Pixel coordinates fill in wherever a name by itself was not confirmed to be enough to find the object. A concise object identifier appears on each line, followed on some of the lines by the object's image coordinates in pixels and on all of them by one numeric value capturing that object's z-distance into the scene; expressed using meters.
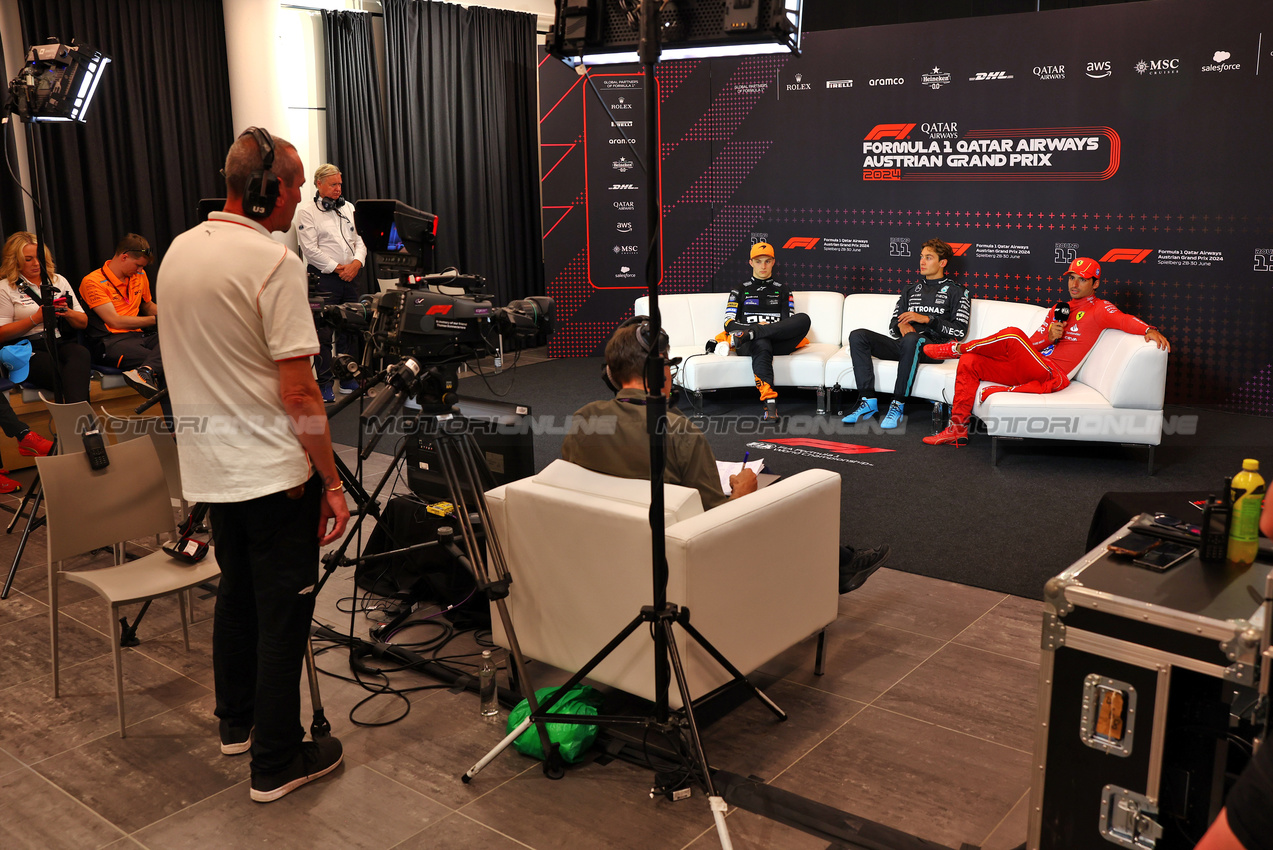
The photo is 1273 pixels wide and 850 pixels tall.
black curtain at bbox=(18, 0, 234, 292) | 6.22
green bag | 2.57
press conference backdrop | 6.27
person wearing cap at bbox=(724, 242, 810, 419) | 6.59
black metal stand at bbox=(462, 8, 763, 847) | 2.17
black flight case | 1.76
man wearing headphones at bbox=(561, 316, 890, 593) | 2.76
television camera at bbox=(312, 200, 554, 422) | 2.65
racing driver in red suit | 5.66
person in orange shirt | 5.75
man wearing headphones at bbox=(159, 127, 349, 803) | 2.20
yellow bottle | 1.97
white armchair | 2.50
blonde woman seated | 5.18
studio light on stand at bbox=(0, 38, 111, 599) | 4.18
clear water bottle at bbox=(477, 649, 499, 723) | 2.83
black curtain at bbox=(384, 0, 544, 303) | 7.84
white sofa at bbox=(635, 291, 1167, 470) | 5.18
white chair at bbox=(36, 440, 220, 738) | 2.88
